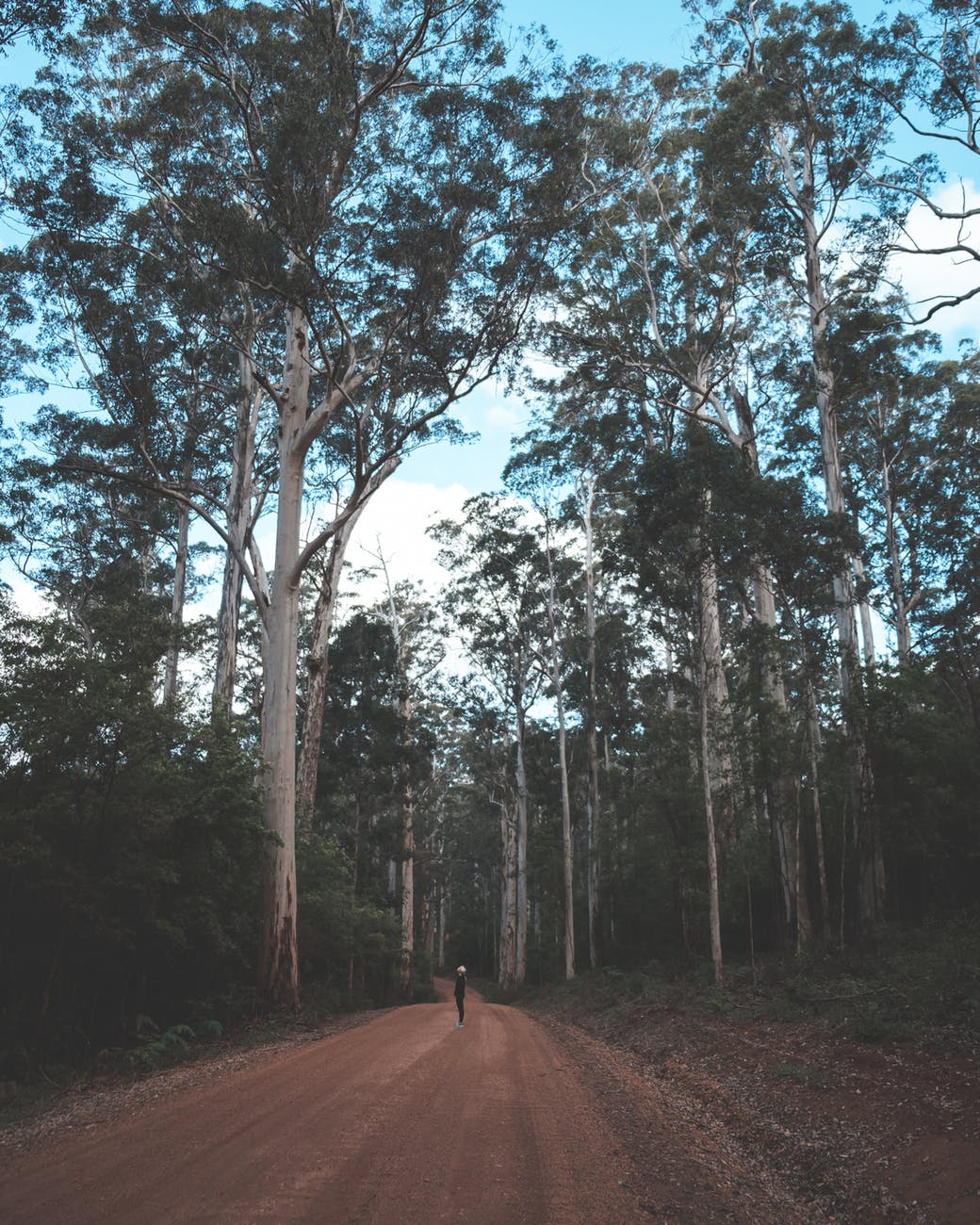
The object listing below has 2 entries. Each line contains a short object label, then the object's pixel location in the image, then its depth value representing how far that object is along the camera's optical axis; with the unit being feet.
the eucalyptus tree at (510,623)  90.12
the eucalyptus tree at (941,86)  41.78
